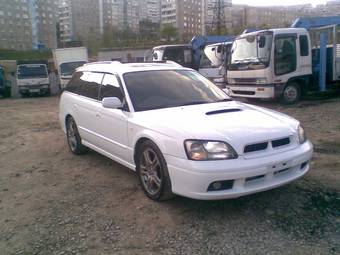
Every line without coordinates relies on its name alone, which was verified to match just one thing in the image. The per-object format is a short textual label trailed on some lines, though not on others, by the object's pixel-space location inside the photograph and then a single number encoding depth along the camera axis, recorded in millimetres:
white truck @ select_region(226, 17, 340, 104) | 11891
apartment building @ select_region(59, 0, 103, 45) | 80875
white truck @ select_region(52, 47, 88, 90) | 22641
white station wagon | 3939
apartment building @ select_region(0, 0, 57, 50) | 87438
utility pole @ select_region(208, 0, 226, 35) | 51531
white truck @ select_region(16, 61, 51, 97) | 22828
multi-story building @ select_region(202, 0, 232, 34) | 51909
